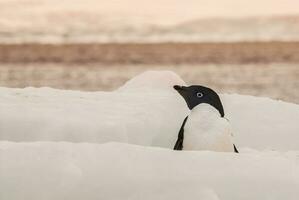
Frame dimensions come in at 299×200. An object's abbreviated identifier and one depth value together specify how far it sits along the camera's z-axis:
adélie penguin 7.70
